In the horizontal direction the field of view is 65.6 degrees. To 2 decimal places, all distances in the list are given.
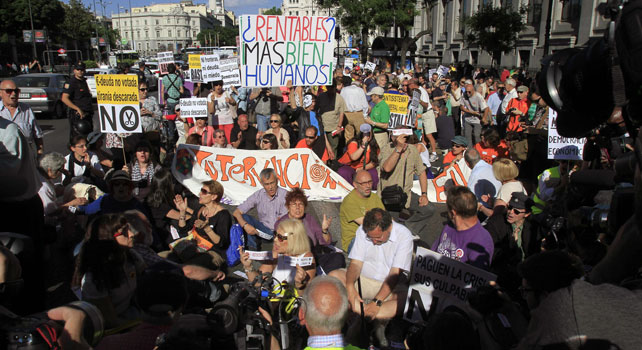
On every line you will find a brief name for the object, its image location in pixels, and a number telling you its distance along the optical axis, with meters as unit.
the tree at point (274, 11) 143.48
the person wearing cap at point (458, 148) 8.11
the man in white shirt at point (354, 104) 10.31
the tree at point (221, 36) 138.62
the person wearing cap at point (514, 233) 4.83
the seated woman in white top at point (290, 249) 4.48
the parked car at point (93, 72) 23.86
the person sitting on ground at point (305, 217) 5.16
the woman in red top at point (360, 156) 7.95
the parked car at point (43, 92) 17.58
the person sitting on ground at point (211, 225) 5.25
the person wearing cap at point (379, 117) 9.65
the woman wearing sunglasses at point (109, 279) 3.37
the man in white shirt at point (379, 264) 4.28
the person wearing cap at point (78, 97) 10.12
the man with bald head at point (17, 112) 7.17
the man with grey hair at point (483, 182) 6.39
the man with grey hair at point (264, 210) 5.69
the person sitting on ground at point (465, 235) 4.17
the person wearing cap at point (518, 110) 9.59
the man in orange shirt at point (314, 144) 8.39
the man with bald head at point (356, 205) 5.40
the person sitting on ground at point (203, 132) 9.08
